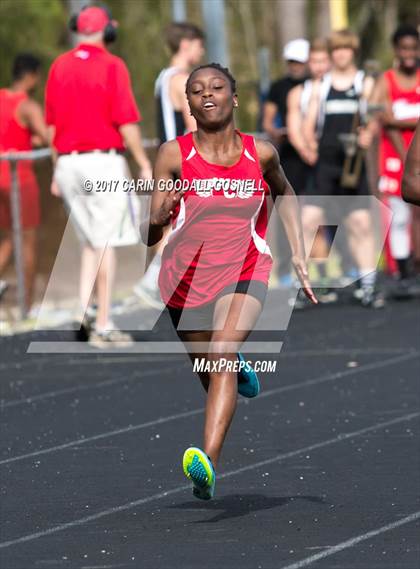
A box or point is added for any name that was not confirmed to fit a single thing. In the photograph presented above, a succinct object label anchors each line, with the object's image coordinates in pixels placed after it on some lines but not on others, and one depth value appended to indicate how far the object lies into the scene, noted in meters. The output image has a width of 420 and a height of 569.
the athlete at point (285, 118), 15.33
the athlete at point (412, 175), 6.20
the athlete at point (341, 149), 14.39
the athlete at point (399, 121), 14.48
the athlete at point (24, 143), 13.93
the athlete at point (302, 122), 14.77
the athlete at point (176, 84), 13.44
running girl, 7.22
